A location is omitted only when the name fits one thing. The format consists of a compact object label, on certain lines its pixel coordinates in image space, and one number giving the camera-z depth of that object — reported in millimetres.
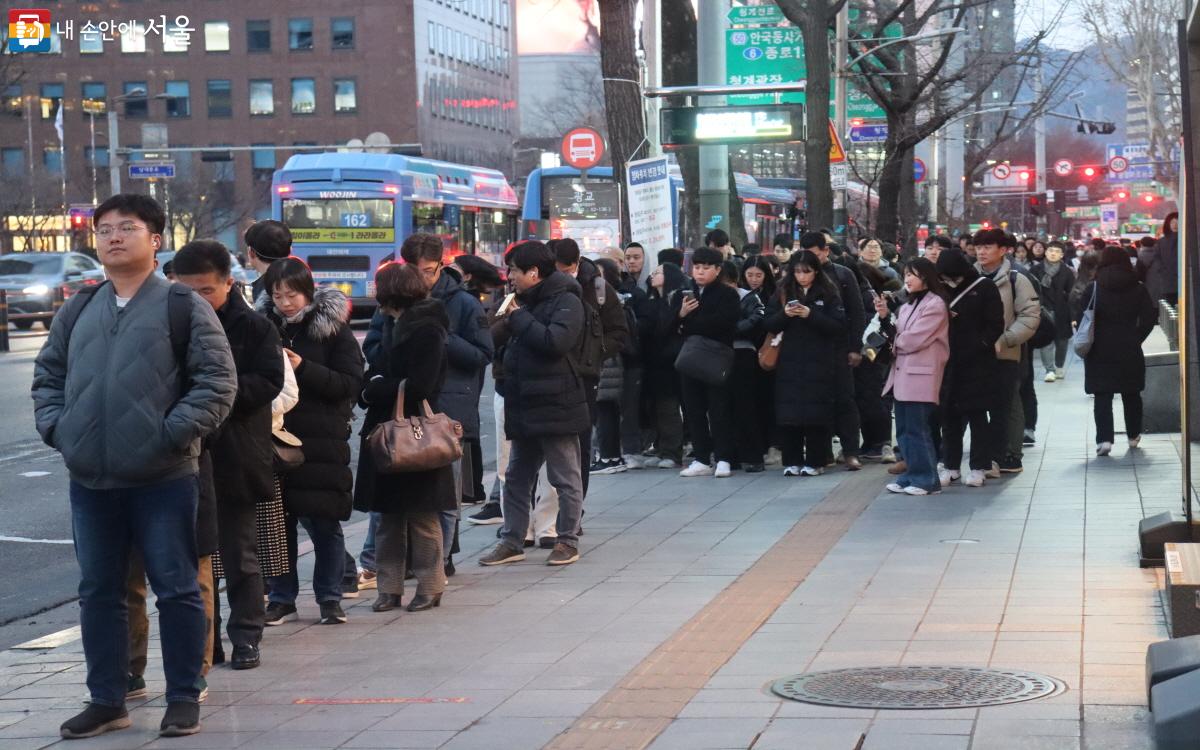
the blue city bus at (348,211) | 36688
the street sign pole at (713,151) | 19406
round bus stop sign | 25266
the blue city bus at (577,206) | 39656
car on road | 39188
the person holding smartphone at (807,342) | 13609
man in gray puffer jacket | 6047
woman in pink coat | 12367
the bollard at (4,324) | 32219
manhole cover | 6309
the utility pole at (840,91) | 28297
